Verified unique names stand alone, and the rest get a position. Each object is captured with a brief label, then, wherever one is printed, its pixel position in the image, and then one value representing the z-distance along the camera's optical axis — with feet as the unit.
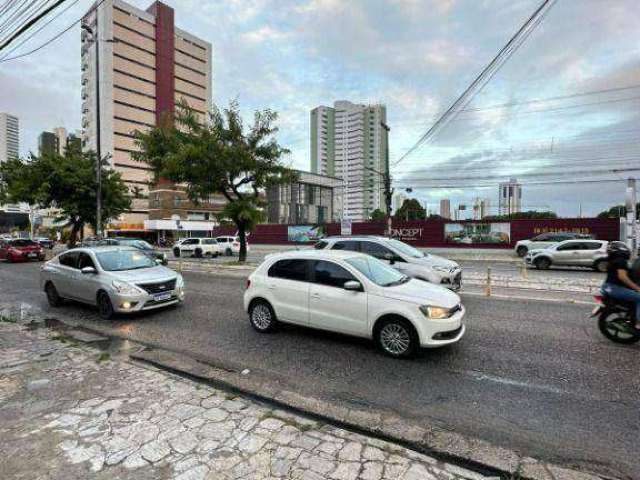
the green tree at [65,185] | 73.72
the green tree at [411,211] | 257.14
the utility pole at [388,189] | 77.20
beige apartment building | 237.86
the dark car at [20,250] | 73.41
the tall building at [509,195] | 198.20
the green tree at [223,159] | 60.80
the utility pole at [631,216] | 58.18
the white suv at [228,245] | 106.48
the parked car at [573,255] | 54.70
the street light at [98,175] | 69.00
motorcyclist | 17.16
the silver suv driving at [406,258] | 29.53
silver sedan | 24.31
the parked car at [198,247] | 99.91
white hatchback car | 15.70
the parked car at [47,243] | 137.44
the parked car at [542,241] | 77.03
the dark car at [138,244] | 63.39
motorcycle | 17.53
